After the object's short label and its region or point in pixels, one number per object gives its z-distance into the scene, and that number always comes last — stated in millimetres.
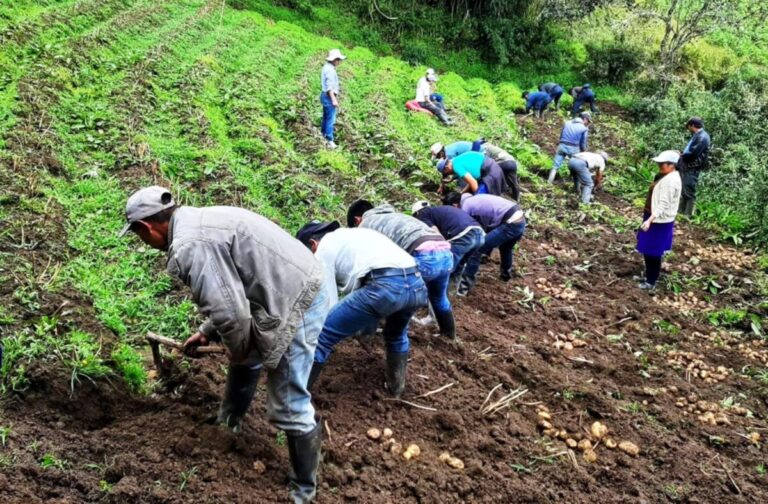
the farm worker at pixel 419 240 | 4570
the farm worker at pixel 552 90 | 16964
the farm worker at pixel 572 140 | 10688
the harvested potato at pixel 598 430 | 4457
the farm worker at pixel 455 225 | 5617
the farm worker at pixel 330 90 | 10094
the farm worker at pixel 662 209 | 6895
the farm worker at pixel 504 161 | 8539
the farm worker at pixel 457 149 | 8424
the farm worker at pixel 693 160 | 9414
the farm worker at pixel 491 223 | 6438
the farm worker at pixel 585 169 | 10414
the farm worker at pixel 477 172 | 7457
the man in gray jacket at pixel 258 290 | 2715
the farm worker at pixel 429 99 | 14148
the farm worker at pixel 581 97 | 16688
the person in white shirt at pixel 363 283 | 3836
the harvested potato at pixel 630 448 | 4352
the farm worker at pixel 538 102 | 15680
